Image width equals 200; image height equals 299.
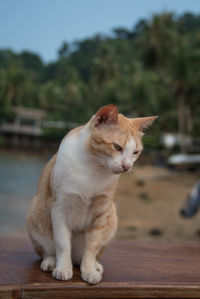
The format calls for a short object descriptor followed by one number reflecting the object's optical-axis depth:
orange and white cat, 1.74
